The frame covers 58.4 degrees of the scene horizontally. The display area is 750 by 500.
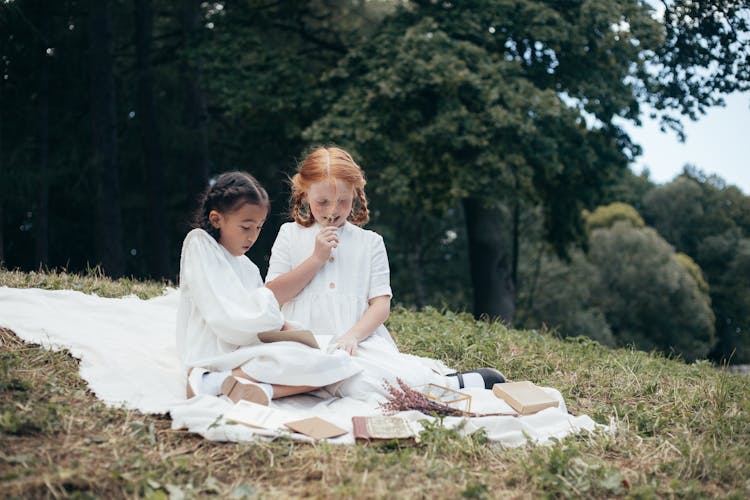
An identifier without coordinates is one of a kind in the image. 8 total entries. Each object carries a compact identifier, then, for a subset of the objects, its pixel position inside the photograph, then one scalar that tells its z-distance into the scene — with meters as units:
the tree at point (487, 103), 11.33
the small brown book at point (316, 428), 3.13
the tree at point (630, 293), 28.31
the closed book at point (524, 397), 3.74
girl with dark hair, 3.49
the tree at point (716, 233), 34.66
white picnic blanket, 3.23
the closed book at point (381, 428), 3.14
